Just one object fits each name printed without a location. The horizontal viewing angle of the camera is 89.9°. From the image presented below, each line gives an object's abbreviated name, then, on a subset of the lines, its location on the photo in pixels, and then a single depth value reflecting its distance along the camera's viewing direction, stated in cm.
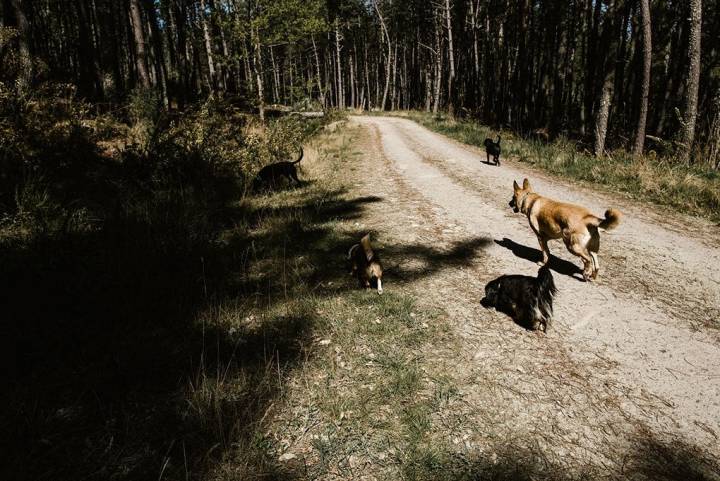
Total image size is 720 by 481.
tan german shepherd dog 390
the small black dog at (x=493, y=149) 1084
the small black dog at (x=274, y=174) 837
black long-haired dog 336
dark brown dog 409
